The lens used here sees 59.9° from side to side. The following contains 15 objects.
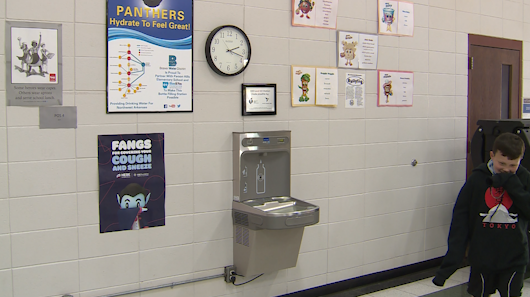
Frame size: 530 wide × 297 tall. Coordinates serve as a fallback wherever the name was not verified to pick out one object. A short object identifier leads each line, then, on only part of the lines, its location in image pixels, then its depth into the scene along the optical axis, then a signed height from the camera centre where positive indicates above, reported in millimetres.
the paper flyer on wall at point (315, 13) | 3131 +829
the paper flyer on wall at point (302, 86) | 3135 +320
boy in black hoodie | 2523 -510
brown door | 4176 +498
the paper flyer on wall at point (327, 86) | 3256 +332
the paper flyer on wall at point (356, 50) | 3350 +613
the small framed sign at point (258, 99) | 2943 +214
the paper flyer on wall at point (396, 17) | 3545 +905
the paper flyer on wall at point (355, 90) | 3400 +313
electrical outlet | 2928 -908
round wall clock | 2791 +504
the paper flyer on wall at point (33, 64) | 2316 +343
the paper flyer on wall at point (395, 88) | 3572 +356
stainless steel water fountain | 2779 -456
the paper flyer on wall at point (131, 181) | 2557 -288
